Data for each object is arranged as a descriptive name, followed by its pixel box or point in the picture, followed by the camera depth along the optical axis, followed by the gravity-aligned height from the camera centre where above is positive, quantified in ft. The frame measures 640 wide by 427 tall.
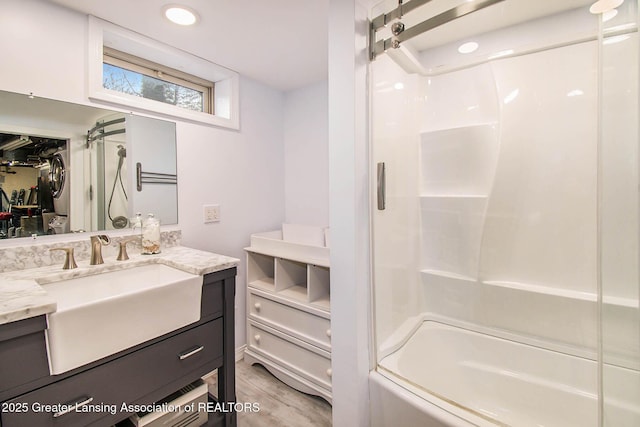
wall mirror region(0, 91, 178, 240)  4.00 +0.78
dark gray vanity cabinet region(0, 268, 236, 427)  2.61 -1.89
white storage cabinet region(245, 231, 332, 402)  5.49 -2.26
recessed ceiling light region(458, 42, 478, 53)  5.01 +2.99
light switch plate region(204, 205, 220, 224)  6.37 -0.03
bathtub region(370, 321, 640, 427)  3.61 -2.69
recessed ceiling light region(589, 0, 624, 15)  3.23 +2.59
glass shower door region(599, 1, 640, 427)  2.59 -0.21
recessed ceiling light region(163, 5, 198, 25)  4.44 +3.32
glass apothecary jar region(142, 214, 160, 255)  5.04 -0.46
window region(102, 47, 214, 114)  5.34 +2.87
